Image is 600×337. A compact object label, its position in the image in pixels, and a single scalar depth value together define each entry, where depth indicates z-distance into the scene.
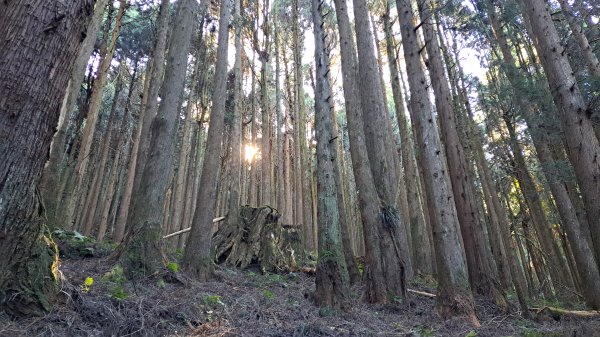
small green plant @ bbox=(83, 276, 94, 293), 3.46
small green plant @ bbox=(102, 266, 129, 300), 3.69
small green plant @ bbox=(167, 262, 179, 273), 5.31
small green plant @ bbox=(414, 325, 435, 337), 4.17
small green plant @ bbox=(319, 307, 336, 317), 4.67
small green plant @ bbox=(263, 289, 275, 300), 5.72
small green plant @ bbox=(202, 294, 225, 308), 4.45
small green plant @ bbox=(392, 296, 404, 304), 5.74
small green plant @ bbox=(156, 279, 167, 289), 4.82
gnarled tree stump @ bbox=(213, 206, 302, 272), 9.38
